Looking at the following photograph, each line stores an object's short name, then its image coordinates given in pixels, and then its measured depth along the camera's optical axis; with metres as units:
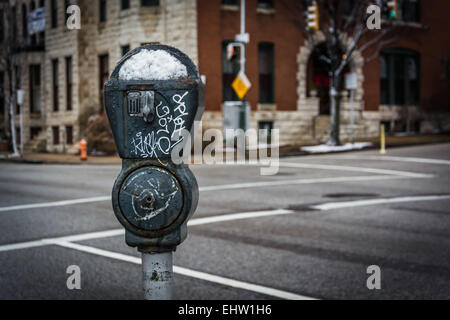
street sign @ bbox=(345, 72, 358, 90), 24.08
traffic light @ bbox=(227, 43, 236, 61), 23.05
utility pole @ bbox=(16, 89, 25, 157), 27.23
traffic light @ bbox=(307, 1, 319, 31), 22.53
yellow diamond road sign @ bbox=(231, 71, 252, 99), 23.12
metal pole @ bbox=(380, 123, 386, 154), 21.77
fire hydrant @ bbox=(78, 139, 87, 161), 23.56
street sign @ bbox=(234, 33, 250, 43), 23.68
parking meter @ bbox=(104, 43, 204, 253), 3.01
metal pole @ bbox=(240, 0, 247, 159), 23.83
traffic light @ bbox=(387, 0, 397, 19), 21.53
